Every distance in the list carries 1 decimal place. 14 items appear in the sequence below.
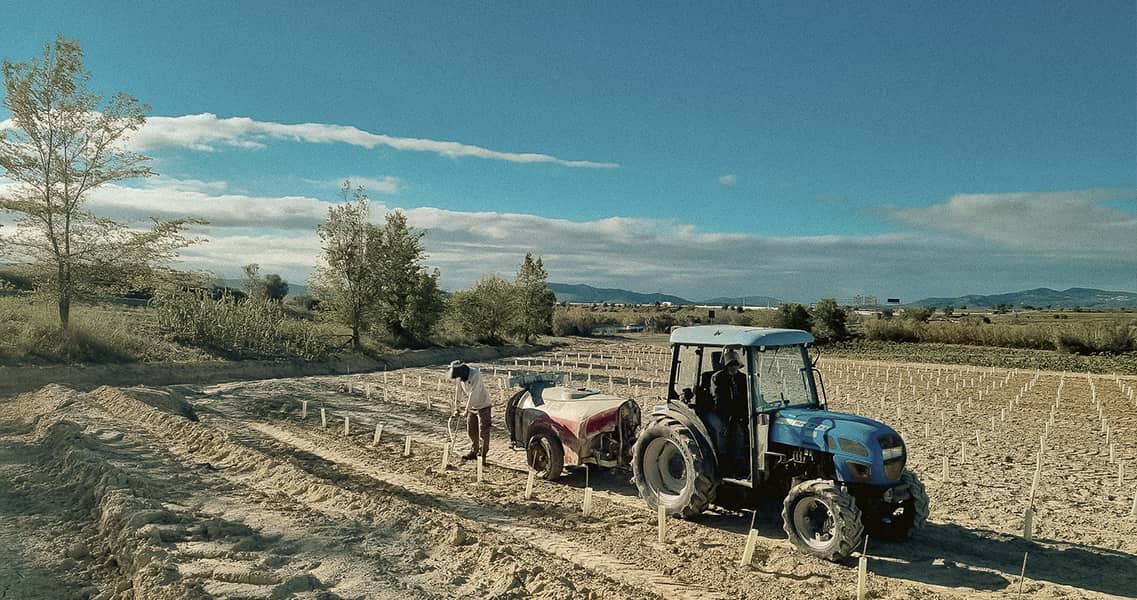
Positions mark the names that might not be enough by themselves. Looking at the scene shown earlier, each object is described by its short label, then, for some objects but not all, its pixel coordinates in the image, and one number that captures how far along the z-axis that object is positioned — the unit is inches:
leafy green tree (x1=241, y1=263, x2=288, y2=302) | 2827.3
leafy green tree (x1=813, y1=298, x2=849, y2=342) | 2384.4
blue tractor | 262.2
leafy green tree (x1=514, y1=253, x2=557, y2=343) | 1994.3
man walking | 424.5
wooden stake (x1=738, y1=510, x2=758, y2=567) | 253.3
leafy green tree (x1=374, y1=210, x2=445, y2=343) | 1444.4
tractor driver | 302.7
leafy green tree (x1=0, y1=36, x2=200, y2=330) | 872.3
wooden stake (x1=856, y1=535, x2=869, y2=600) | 220.7
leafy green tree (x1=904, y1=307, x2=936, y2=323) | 2653.5
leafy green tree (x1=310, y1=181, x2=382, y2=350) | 1334.9
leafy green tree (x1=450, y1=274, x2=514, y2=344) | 1855.3
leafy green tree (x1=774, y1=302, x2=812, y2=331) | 2359.3
